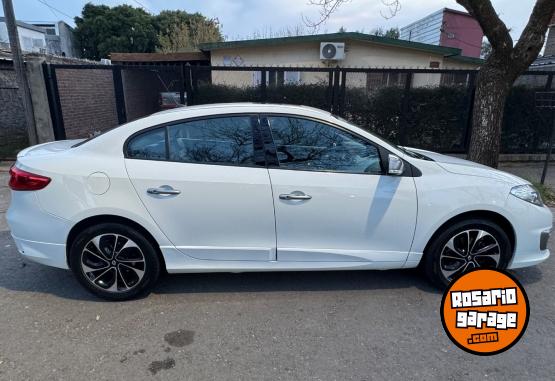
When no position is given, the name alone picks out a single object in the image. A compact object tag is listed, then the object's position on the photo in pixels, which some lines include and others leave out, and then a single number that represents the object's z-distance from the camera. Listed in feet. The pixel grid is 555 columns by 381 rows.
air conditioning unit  38.58
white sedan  8.95
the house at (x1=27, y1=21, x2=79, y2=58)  114.62
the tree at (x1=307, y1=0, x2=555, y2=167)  17.30
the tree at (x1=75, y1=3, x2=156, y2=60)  112.16
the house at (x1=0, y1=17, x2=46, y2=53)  93.35
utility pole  22.07
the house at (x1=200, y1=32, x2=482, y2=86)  38.60
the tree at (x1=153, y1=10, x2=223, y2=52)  70.69
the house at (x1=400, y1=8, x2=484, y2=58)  66.95
